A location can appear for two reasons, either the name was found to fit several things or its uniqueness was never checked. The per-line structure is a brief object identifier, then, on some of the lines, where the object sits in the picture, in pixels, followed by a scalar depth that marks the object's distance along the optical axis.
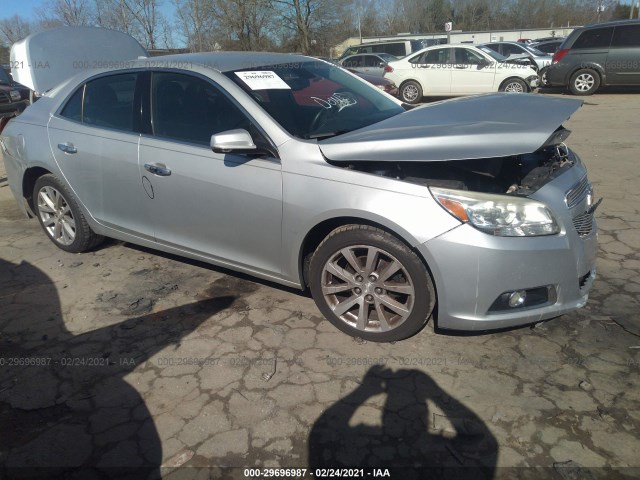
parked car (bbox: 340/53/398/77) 16.97
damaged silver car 2.57
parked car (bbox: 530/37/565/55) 22.61
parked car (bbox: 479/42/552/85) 16.72
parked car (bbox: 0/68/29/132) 12.92
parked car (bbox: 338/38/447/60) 19.12
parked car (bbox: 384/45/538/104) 13.04
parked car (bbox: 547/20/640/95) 13.04
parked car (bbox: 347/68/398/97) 10.60
